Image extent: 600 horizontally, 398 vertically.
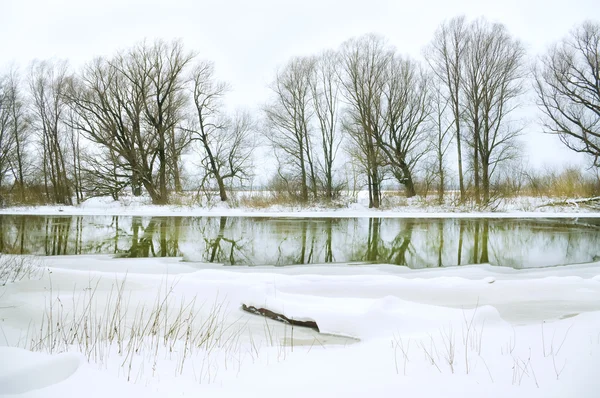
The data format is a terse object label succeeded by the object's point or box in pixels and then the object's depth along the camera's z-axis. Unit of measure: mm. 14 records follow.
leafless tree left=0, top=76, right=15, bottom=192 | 29136
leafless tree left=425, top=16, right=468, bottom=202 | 23641
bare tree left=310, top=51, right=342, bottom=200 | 26234
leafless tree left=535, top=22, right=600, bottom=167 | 22656
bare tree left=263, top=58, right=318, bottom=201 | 26250
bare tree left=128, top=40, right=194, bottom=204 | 26953
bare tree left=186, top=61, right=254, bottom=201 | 27938
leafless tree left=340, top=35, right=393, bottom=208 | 24234
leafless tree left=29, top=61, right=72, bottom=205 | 30031
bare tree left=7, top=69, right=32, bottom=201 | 29672
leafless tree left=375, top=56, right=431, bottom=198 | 25047
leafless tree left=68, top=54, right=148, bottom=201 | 26828
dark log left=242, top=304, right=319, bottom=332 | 5203
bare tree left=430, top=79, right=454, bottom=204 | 25281
